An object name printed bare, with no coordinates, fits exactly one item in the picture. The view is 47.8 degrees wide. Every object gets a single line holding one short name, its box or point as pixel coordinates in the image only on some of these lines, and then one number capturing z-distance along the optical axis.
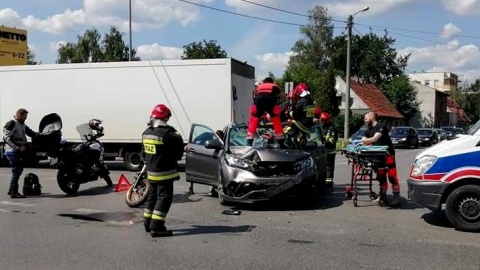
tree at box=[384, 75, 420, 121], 67.81
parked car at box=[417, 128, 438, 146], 42.97
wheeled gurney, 9.45
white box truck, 15.68
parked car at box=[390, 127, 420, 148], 37.94
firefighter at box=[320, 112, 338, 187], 12.36
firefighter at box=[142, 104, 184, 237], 7.37
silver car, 9.08
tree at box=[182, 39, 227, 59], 44.56
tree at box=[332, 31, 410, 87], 76.50
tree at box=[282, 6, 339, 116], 62.56
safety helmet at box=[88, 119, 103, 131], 12.57
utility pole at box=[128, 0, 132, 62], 32.79
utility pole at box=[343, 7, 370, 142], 32.31
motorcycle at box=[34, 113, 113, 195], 11.52
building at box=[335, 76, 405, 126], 58.72
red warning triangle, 11.98
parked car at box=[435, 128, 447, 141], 48.16
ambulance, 7.59
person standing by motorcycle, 11.03
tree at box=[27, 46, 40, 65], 72.16
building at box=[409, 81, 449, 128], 79.75
